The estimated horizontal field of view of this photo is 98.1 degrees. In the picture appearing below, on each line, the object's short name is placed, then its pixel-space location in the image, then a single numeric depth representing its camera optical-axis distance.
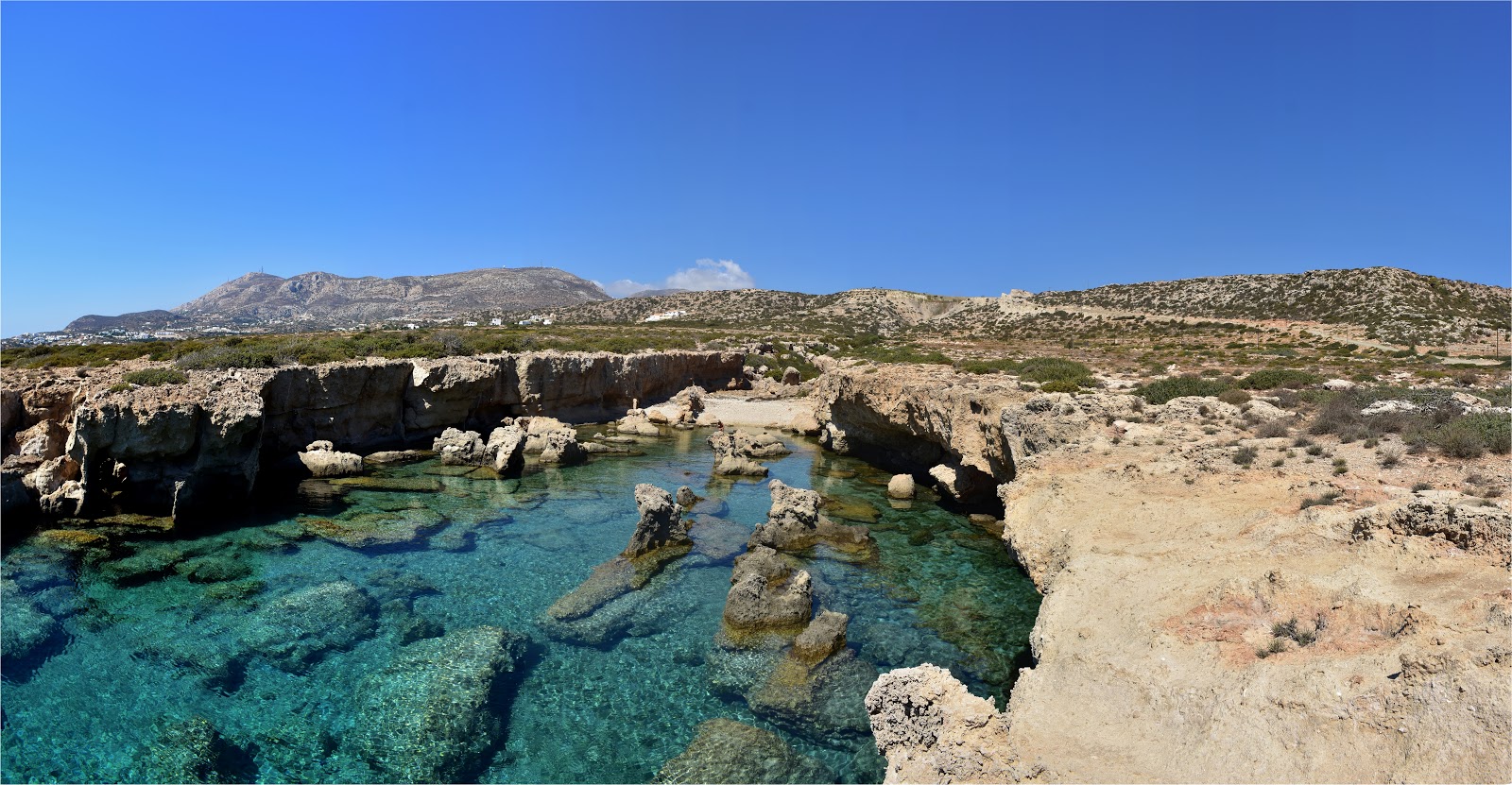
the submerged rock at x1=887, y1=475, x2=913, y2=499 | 22.27
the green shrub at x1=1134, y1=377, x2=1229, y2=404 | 19.53
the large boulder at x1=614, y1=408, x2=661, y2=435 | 35.34
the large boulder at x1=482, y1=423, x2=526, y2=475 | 24.58
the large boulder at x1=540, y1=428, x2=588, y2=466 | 27.14
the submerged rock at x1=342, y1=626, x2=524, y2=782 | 8.54
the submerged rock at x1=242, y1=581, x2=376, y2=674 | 11.13
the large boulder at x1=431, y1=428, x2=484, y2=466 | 26.06
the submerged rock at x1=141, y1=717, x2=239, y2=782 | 8.14
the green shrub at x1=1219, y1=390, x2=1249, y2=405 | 18.02
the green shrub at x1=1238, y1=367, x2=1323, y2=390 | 20.74
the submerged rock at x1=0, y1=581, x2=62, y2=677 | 10.52
